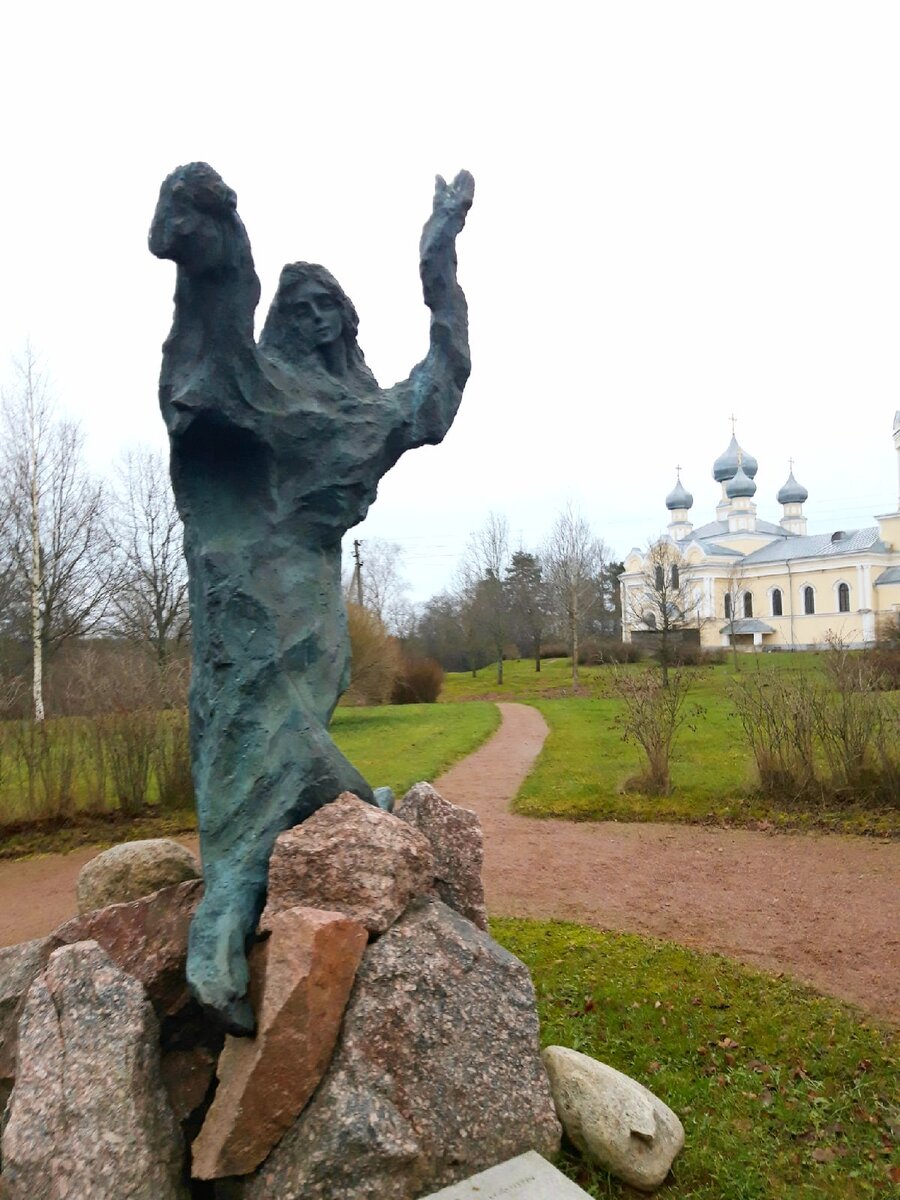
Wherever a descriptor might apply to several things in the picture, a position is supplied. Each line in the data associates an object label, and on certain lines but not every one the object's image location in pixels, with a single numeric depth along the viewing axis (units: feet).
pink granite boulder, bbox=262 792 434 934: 11.52
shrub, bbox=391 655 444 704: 95.58
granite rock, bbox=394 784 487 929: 13.76
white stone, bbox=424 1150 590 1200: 9.80
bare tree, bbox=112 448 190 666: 84.89
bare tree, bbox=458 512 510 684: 133.49
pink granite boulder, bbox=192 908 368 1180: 9.97
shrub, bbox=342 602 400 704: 70.74
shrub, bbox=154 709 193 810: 41.42
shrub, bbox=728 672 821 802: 38.14
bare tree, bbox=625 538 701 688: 103.87
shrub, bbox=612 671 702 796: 40.93
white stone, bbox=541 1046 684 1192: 11.70
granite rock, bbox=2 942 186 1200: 9.96
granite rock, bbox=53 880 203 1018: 11.98
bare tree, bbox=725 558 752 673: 145.07
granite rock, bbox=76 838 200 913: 15.47
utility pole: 98.75
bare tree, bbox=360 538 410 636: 164.71
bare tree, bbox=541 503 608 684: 111.14
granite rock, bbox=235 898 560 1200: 9.81
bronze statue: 11.44
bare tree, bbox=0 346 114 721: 73.00
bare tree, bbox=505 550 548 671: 152.66
